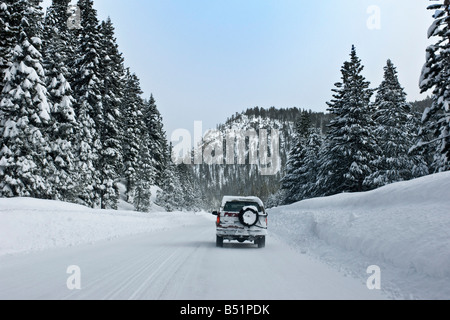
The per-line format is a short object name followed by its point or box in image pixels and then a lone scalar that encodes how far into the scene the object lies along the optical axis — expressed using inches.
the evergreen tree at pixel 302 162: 1803.6
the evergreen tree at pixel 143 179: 1962.4
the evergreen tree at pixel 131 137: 1827.0
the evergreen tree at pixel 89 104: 1240.2
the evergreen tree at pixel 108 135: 1365.7
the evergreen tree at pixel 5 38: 954.1
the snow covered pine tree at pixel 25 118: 924.0
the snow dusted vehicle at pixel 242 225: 548.1
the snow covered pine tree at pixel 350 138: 1263.5
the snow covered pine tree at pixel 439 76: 719.1
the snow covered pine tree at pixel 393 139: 1231.9
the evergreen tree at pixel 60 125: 1091.9
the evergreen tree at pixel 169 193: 2485.2
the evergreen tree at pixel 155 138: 2593.5
